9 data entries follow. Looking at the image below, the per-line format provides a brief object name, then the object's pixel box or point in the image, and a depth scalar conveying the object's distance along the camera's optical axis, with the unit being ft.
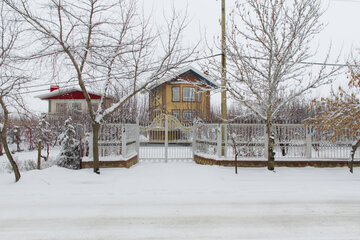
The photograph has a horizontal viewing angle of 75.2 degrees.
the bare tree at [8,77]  23.54
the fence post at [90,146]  28.89
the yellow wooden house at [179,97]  82.34
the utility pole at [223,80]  30.40
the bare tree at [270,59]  27.07
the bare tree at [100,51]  24.67
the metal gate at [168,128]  36.29
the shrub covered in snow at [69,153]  30.73
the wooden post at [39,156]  31.90
